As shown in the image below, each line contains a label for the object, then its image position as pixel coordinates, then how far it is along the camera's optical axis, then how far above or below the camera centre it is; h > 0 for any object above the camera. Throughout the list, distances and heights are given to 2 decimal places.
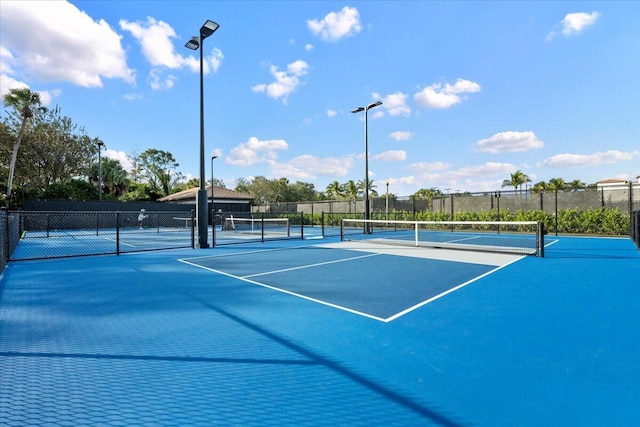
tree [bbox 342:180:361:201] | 58.00 +4.12
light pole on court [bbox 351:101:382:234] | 19.11 +3.79
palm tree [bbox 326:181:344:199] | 61.22 +4.52
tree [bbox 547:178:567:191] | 58.42 +5.25
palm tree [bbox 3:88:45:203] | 29.94 +10.60
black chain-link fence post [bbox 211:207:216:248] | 13.64 -0.66
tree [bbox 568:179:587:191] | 60.16 +5.15
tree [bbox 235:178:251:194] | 67.94 +6.19
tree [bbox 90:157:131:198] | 47.41 +5.49
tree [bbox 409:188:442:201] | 60.77 +4.04
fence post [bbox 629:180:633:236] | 16.77 +0.79
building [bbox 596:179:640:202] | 17.73 +1.07
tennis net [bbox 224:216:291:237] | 28.56 -1.00
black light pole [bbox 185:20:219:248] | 13.16 +1.64
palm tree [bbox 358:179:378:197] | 59.12 +4.54
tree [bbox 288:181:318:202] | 67.19 +4.71
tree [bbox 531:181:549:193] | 58.02 +4.85
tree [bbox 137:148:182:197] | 57.88 +8.05
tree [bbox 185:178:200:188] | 62.88 +6.14
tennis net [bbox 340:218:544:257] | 13.09 -1.31
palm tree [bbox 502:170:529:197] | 66.69 +6.73
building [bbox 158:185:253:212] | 37.75 +1.93
